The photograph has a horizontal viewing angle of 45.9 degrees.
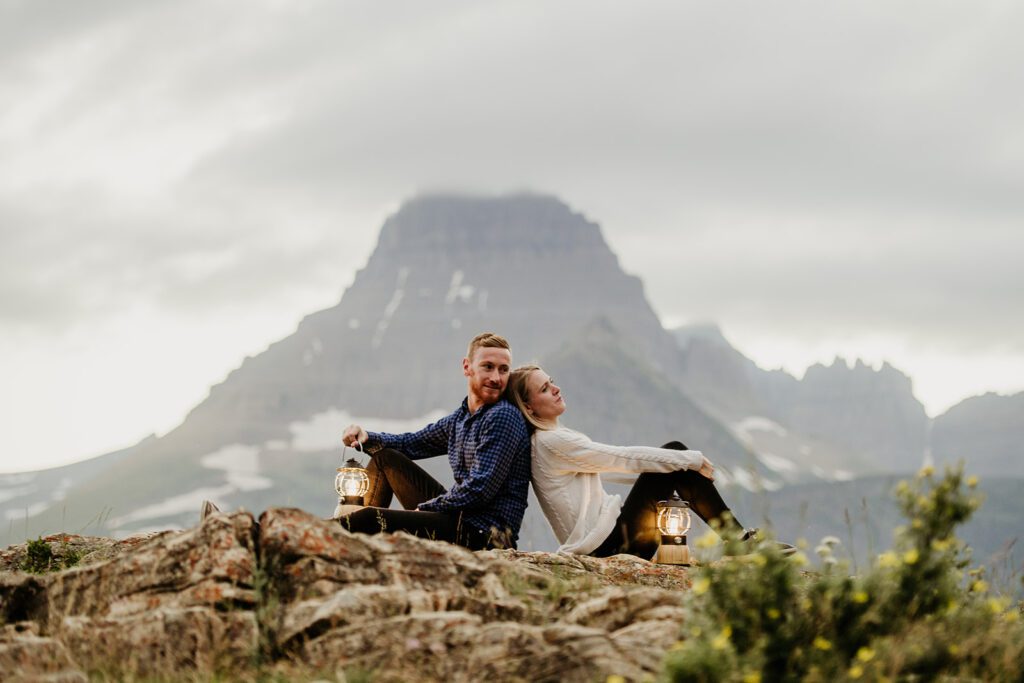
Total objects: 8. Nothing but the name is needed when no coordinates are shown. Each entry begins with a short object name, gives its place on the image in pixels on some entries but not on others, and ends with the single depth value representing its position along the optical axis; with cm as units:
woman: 1036
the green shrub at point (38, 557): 1069
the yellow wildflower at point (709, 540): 552
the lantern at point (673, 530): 1047
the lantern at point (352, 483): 1116
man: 998
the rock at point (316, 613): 622
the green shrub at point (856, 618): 536
